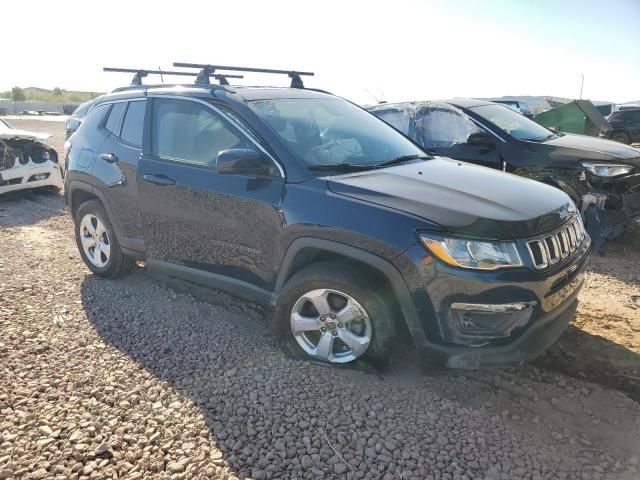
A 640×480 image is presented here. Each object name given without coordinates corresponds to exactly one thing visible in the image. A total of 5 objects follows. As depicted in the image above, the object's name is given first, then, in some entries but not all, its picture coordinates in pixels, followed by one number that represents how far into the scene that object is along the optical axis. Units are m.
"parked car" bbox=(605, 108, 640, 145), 17.33
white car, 7.98
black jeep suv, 2.52
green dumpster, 12.86
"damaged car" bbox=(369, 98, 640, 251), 5.00
